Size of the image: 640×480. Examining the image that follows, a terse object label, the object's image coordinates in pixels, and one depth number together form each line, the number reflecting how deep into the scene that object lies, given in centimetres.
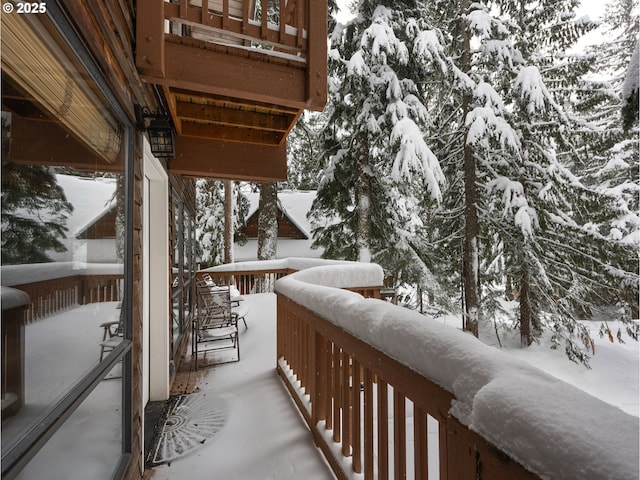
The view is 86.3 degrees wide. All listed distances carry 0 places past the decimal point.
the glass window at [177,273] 442
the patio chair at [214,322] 457
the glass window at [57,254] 95
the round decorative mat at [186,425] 262
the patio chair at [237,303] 568
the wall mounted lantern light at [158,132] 224
